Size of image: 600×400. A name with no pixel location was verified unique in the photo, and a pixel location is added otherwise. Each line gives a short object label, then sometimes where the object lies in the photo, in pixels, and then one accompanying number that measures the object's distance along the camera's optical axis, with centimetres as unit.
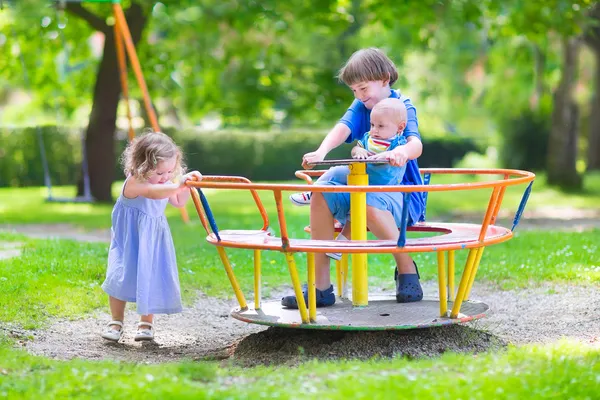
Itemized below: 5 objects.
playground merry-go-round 453
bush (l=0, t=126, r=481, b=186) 2302
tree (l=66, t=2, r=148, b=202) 1606
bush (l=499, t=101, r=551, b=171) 2252
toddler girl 530
